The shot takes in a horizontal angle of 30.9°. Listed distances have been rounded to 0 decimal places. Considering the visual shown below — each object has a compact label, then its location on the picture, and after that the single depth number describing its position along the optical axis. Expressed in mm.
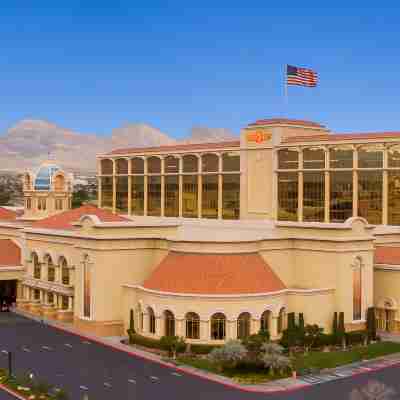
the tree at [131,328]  59094
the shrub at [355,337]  58812
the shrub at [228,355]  48906
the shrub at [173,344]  54250
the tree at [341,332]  58294
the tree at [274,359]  48438
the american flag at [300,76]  84938
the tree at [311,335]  57156
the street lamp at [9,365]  47938
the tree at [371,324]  60375
